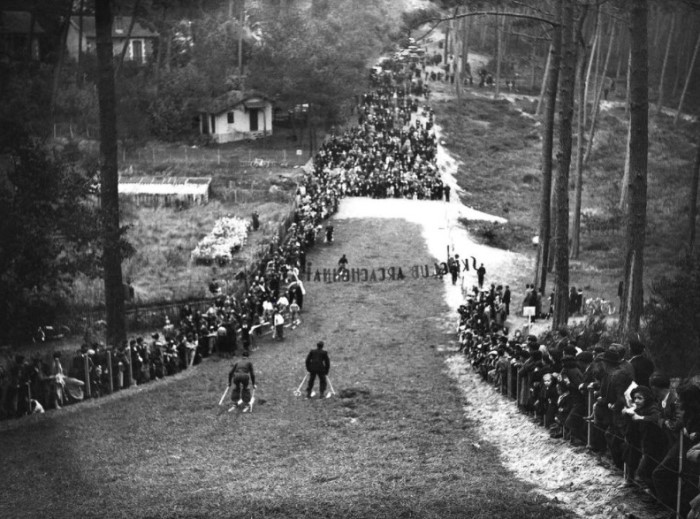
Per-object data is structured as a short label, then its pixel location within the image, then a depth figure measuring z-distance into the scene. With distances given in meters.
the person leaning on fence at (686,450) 12.74
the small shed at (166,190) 56.84
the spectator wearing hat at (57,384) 23.77
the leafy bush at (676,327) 24.05
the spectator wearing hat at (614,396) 15.08
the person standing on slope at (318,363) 24.36
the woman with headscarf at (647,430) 13.73
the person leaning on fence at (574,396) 17.17
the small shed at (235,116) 73.12
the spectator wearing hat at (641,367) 15.21
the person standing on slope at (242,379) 23.33
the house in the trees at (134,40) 71.00
